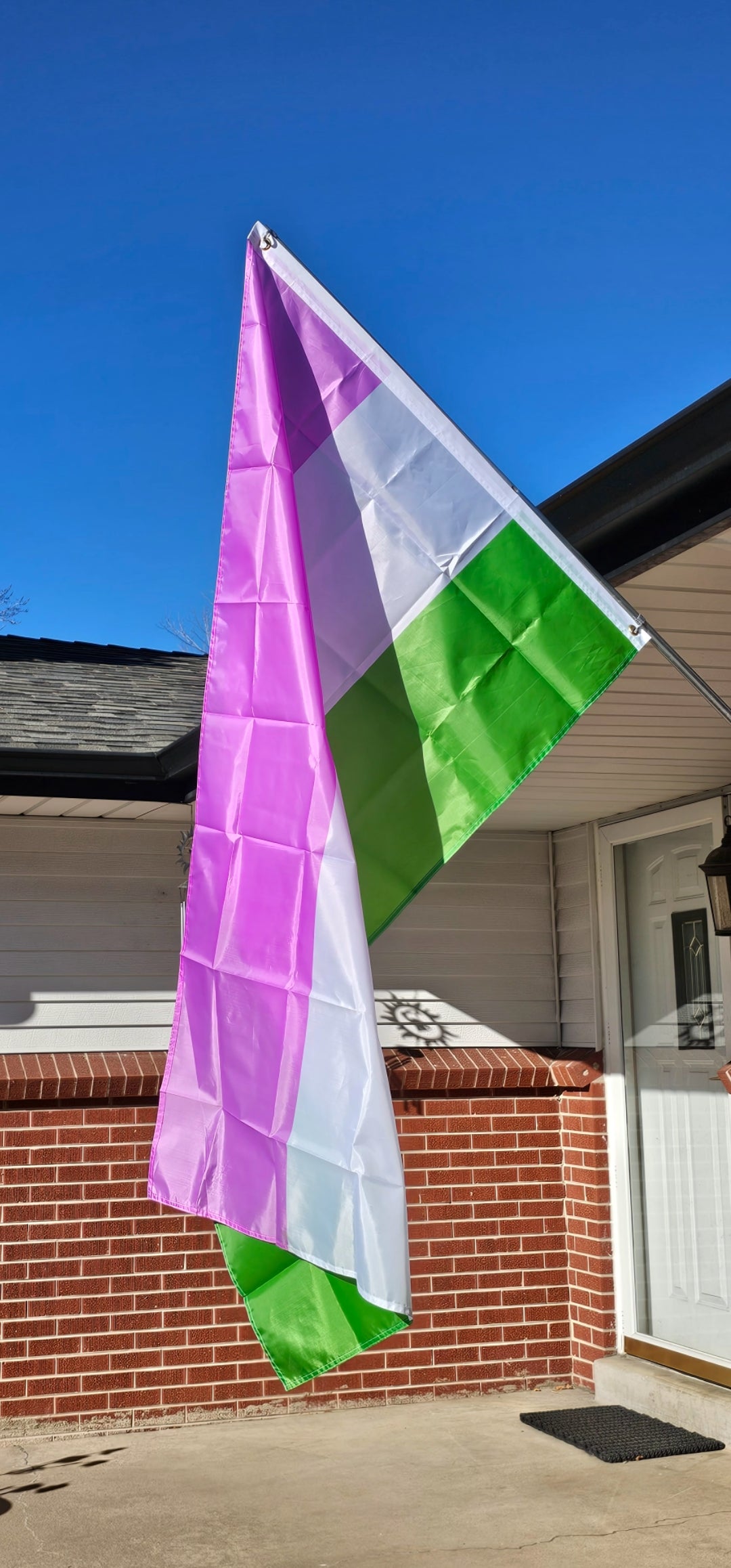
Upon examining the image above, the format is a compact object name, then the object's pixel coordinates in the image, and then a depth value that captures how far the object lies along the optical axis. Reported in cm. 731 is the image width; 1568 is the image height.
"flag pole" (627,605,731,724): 268
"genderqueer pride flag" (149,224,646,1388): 276
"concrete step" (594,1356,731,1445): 654
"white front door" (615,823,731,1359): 703
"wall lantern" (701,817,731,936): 604
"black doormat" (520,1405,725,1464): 634
